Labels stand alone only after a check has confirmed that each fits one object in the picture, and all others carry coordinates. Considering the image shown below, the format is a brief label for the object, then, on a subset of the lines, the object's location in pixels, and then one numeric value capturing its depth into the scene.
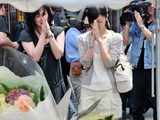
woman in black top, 5.07
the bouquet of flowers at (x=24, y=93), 3.96
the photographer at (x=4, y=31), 4.50
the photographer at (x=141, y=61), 7.25
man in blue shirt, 6.18
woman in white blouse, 5.67
